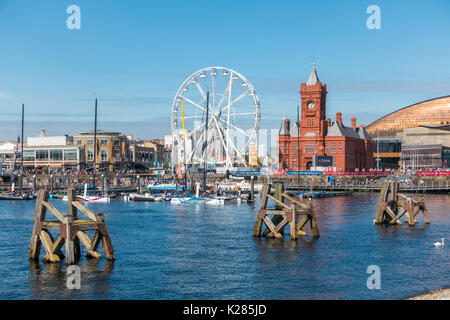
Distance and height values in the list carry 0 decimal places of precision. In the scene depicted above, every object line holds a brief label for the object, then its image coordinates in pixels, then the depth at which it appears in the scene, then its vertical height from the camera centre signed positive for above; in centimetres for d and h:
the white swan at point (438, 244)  5216 -593
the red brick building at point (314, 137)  17325 +968
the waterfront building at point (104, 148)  19438 +684
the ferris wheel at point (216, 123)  14662 +1181
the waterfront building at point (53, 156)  19238 +415
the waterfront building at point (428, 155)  19125 +554
